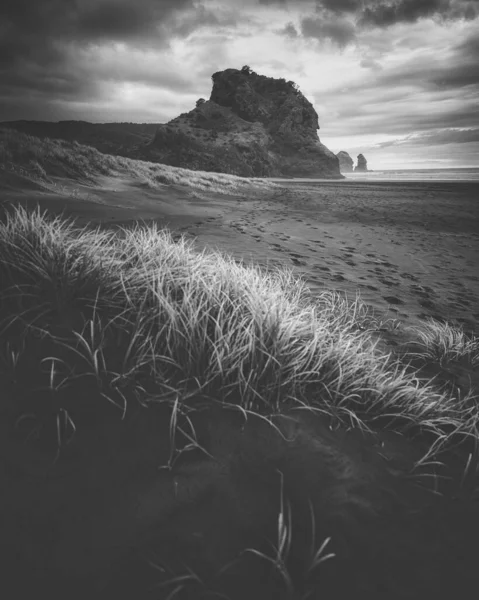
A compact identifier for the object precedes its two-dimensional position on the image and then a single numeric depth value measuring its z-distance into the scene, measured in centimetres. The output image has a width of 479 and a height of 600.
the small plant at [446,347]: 233
